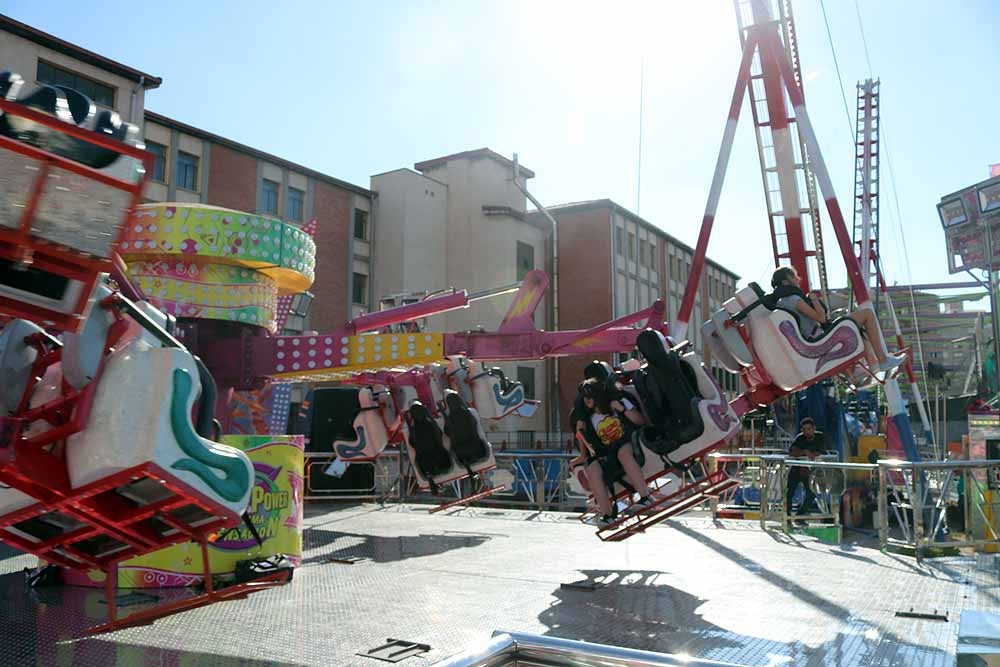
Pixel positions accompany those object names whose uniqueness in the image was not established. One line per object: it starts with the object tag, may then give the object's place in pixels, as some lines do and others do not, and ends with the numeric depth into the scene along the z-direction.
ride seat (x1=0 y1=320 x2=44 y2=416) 3.78
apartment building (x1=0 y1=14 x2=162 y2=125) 16.89
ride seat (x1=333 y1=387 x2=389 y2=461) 11.31
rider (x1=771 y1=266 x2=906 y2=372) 5.91
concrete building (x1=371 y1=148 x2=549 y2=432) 27.11
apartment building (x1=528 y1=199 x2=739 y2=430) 30.64
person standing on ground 10.77
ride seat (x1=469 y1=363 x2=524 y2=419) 10.19
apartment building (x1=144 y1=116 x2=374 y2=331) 20.59
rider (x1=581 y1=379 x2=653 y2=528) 6.59
